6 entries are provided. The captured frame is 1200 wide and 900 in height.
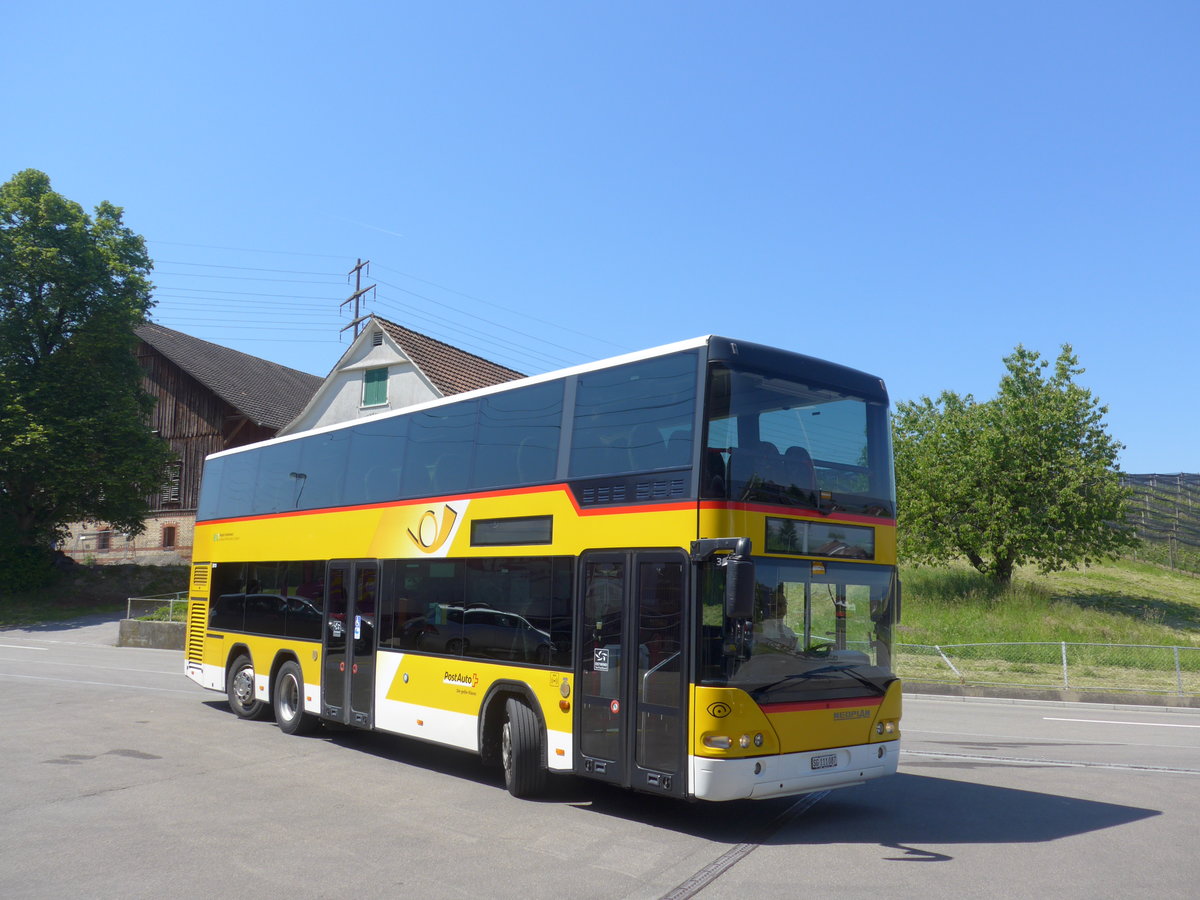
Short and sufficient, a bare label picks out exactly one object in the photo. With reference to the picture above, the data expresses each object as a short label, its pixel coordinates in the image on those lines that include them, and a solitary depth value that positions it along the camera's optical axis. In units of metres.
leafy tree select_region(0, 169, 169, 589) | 40.97
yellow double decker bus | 8.11
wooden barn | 53.66
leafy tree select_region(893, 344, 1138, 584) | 34.19
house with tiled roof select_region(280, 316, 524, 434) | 37.19
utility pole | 49.72
